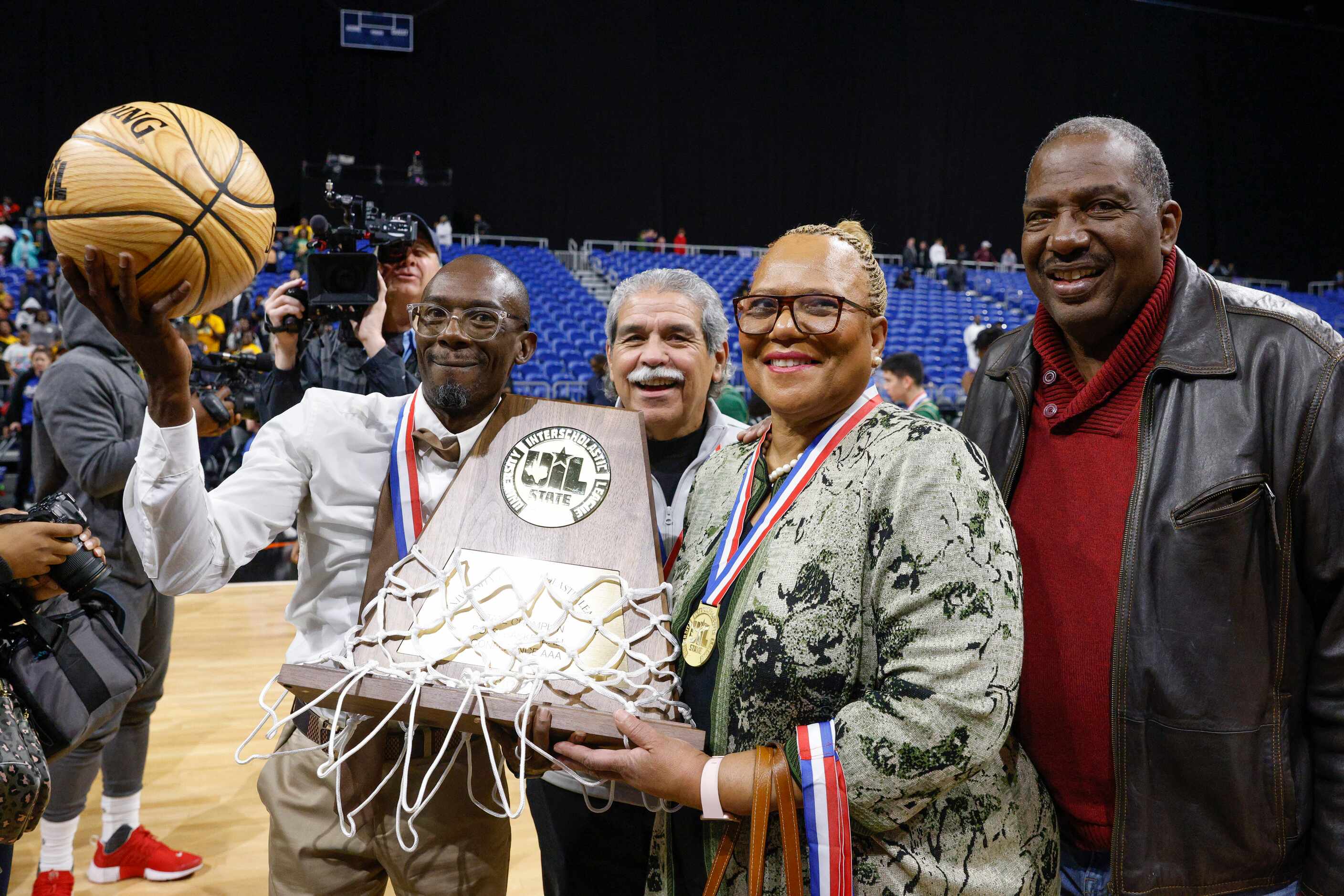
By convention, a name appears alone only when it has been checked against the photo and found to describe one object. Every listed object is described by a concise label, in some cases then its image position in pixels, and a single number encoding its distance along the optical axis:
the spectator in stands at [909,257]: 16.28
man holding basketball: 1.52
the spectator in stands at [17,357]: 8.34
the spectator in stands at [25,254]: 12.18
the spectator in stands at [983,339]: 5.74
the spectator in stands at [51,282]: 10.63
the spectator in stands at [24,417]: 3.76
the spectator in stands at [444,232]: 14.38
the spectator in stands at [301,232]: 11.76
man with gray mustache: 1.67
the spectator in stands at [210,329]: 7.47
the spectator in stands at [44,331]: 8.83
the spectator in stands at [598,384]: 7.67
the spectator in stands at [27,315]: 9.77
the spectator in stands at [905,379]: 5.40
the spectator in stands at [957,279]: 15.45
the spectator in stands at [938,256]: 16.98
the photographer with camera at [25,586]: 1.50
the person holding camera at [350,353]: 2.43
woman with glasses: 1.06
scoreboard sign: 15.27
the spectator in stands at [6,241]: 12.27
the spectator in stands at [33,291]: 10.56
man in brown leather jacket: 1.22
